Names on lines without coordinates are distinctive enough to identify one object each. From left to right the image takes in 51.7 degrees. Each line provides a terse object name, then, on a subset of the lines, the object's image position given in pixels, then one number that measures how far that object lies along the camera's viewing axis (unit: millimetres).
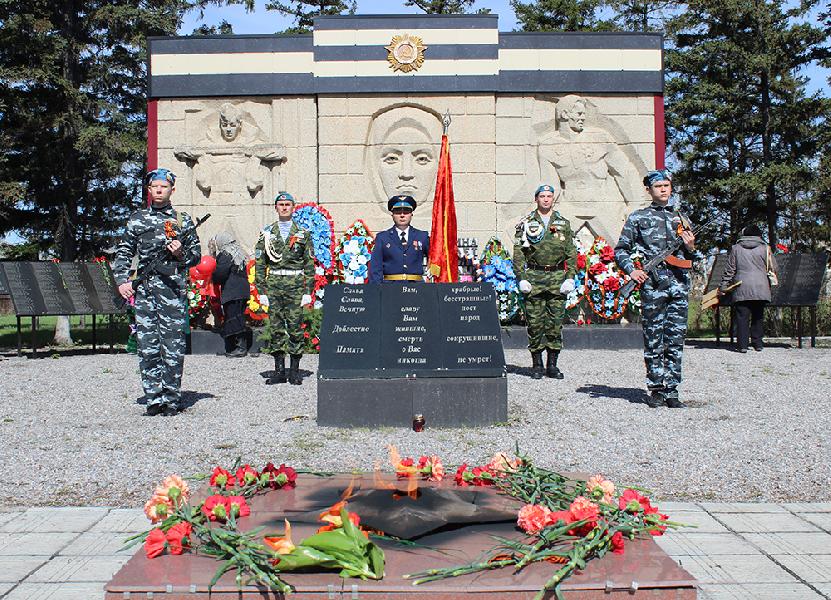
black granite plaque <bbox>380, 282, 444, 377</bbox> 7523
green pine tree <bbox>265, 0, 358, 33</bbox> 31703
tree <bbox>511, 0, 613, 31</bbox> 29594
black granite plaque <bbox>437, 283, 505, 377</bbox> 7555
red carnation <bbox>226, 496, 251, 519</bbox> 3242
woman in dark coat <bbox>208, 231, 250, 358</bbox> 13617
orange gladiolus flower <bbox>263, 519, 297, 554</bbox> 2701
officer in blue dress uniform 8633
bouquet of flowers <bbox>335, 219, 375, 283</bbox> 14344
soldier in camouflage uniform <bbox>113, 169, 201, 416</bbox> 8062
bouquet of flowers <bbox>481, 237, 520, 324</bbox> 14338
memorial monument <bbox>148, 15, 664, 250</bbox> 15727
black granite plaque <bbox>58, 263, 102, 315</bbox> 14664
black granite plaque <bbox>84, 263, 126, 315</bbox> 14914
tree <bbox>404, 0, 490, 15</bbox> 32344
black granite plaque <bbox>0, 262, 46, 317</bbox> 14062
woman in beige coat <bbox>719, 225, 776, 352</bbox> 13945
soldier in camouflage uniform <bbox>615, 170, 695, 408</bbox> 8320
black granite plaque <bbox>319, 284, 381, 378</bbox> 7508
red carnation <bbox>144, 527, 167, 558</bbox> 2809
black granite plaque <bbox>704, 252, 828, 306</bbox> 14555
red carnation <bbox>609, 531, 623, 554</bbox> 2848
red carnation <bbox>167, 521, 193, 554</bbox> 2857
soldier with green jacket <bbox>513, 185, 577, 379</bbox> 10508
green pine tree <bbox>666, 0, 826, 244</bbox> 22094
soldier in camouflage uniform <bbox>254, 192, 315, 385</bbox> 10086
